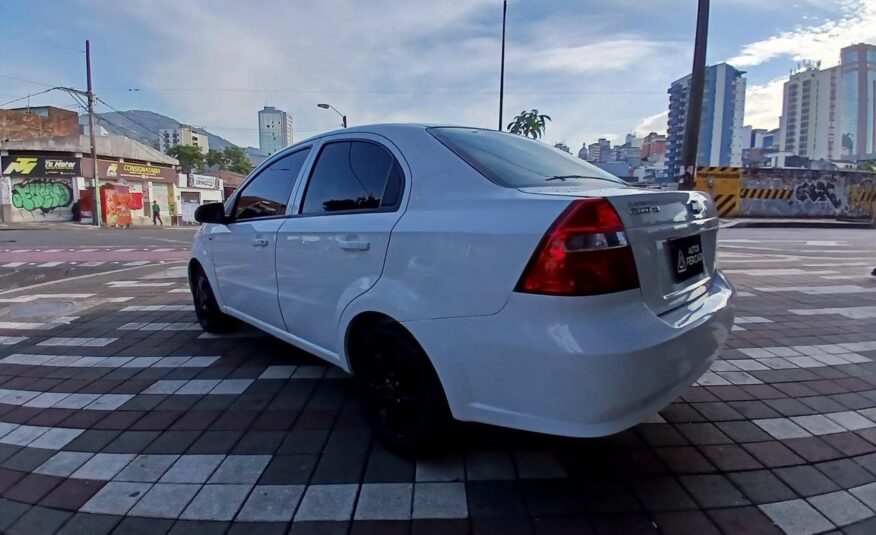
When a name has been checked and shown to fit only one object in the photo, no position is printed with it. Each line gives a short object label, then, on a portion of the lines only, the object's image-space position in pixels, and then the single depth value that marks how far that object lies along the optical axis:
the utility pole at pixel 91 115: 28.72
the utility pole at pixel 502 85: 19.69
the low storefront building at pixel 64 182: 29.98
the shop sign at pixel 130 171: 33.34
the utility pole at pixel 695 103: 8.14
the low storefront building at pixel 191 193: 38.78
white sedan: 1.83
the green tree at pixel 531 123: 19.94
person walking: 34.08
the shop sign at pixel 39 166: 29.83
